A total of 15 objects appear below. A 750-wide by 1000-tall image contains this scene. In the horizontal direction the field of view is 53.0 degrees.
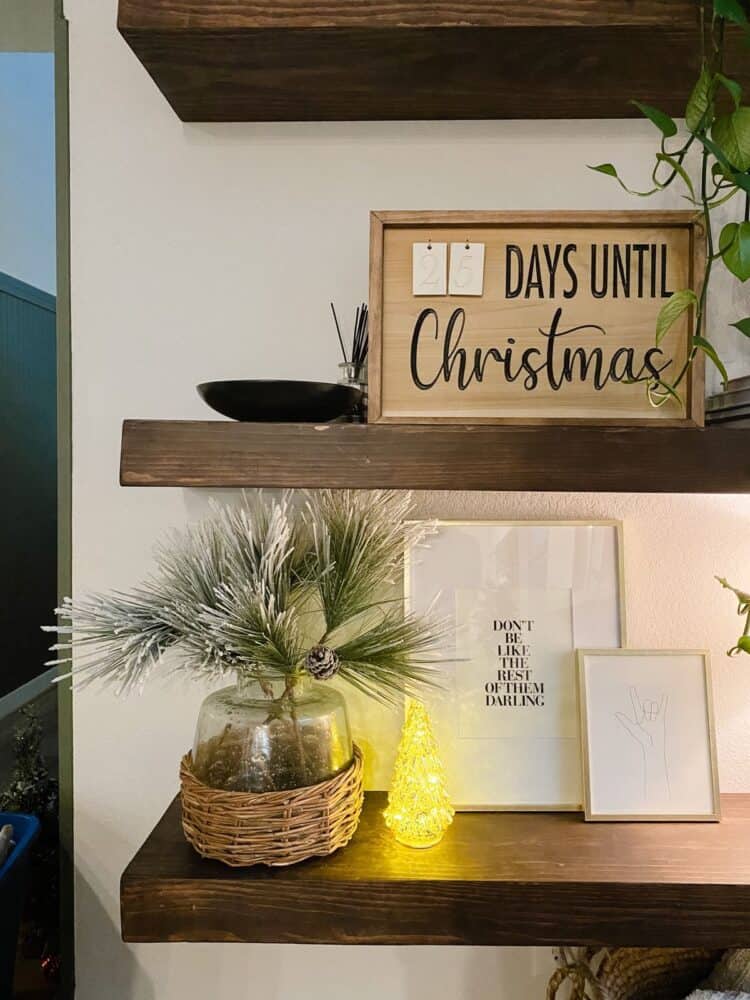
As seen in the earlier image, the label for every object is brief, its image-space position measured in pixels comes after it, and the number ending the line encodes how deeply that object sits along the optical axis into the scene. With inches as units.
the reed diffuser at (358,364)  33.6
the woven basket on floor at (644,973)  33.3
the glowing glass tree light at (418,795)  31.4
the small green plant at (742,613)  33.8
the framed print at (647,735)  34.0
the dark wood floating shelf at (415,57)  29.4
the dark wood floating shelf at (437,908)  28.6
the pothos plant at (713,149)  28.1
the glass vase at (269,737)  29.9
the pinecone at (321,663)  29.5
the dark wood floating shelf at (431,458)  28.8
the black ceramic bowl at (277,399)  29.8
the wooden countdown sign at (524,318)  31.4
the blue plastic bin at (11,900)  33.0
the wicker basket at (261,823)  29.0
